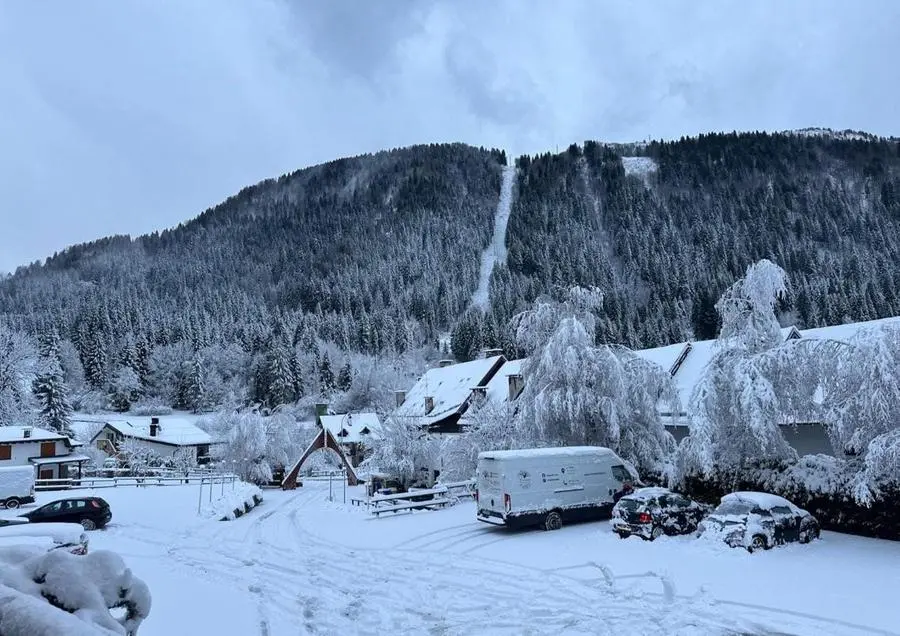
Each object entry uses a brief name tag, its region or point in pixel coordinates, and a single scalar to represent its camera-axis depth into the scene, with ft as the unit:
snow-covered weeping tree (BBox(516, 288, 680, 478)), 85.40
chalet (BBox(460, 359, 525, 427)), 108.17
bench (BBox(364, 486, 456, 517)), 87.61
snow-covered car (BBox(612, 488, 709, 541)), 59.82
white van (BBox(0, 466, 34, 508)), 109.19
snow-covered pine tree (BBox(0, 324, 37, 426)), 181.88
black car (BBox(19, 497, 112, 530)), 81.71
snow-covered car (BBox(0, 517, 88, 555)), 43.65
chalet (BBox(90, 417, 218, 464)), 236.43
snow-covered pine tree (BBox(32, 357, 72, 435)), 221.05
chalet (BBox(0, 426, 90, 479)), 171.01
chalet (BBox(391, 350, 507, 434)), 159.22
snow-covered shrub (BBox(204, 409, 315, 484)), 175.01
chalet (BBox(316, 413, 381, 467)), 209.87
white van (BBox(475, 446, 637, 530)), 68.13
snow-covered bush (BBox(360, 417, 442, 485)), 126.11
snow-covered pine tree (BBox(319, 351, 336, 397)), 351.46
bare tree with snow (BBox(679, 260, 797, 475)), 62.49
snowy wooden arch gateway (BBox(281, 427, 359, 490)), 168.96
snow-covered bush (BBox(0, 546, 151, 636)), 13.24
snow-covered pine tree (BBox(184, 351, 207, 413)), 350.02
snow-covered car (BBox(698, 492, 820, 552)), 53.42
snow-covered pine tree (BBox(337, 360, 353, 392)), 356.20
